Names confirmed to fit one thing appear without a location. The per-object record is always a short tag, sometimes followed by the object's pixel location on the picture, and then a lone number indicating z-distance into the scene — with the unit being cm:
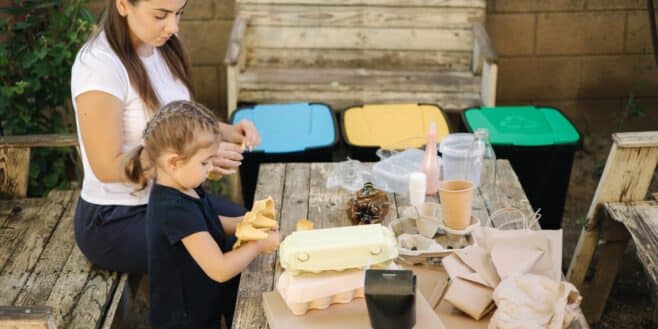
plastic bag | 326
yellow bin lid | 430
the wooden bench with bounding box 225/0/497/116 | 523
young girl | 245
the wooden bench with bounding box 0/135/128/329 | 304
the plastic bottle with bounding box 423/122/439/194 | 310
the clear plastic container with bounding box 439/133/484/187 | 324
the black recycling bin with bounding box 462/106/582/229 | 427
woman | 287
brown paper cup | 267
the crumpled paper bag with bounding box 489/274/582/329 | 211
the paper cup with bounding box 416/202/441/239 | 271
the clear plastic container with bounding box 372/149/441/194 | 320
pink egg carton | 225
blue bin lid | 423
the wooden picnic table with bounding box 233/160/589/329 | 254
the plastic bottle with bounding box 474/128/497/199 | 327
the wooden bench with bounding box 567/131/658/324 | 341
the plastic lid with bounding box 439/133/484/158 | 326
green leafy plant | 423
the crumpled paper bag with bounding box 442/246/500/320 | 226
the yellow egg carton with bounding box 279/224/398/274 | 227
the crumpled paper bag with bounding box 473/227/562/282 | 233
